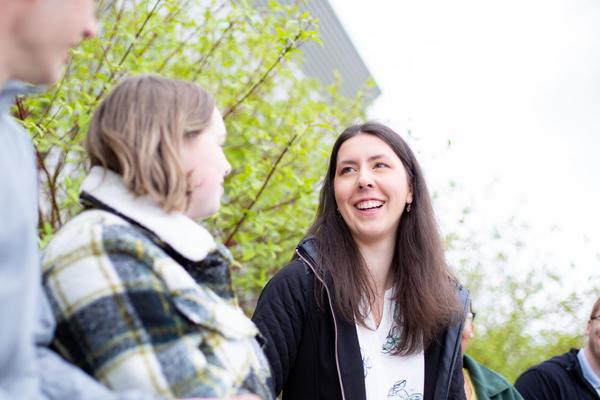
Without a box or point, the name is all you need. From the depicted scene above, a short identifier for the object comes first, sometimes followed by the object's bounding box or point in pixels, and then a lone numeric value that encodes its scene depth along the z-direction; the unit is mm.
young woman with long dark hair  2424
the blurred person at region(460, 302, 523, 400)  3355
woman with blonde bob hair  1329
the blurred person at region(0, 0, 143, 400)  1150
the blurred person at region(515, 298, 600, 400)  3939
